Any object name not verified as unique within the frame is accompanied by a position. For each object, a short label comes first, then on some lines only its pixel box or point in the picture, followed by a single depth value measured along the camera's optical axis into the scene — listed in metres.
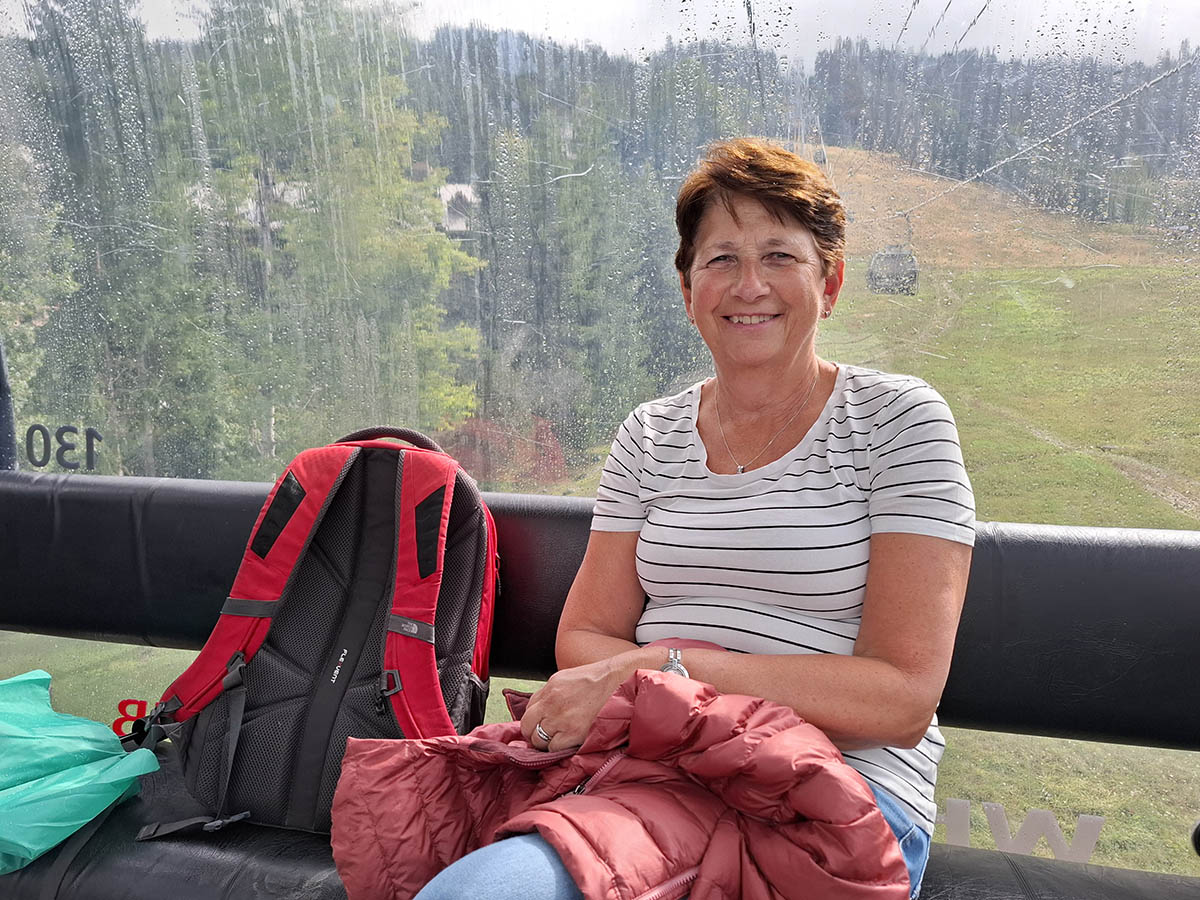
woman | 1.20
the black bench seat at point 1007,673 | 1.41
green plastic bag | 1.50
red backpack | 1.59
